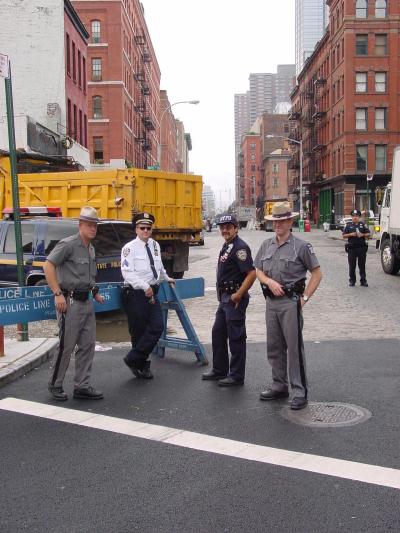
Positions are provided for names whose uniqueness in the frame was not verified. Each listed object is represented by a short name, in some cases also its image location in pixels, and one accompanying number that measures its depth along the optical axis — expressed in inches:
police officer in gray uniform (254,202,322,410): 231.6
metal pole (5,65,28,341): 309.4
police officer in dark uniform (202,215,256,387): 261.4
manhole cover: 212.8
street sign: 291.3
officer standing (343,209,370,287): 611.5
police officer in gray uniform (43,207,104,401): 239.9
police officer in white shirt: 273.3
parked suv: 421.1
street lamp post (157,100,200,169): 1670.8
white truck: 711.1
